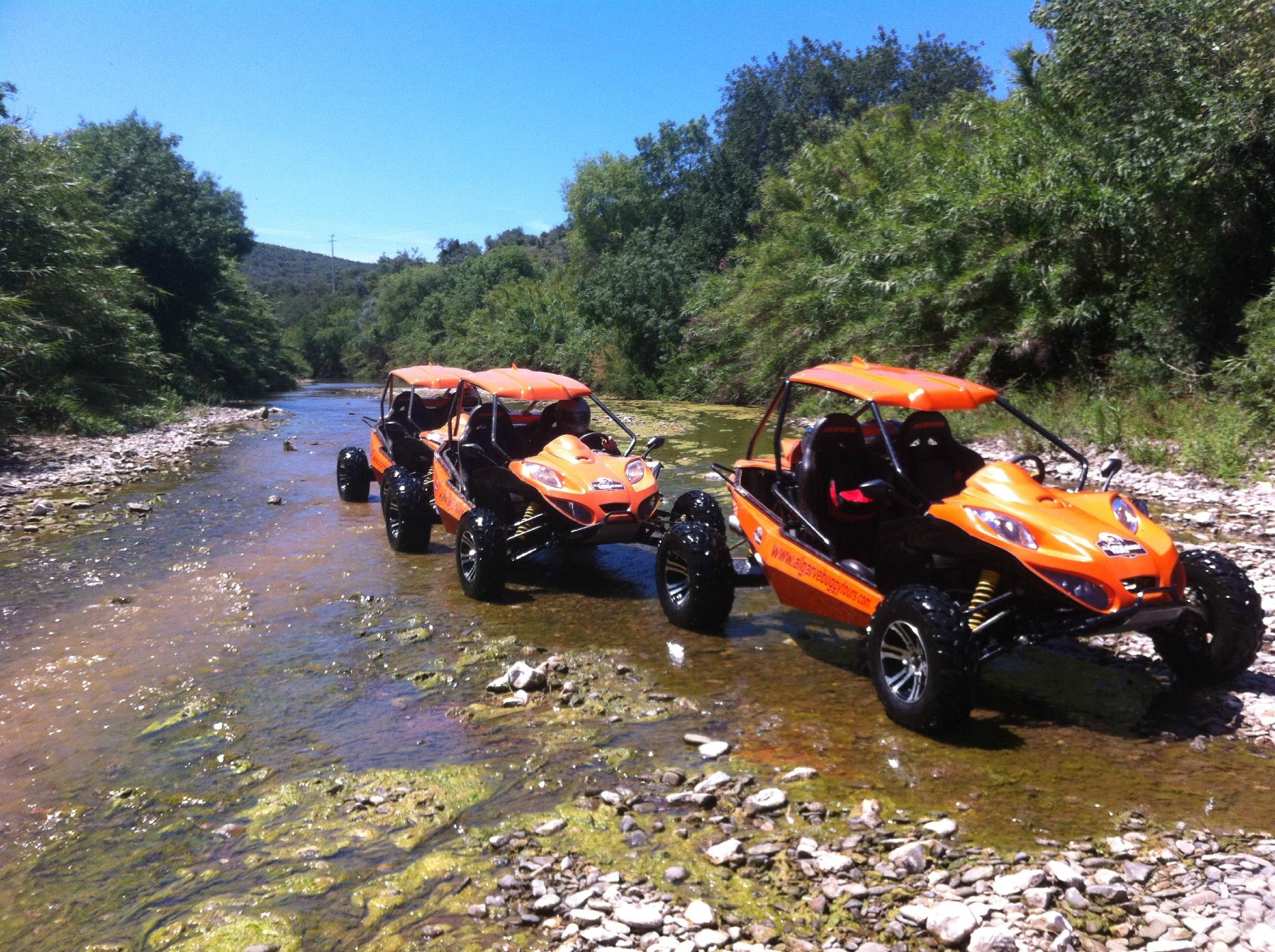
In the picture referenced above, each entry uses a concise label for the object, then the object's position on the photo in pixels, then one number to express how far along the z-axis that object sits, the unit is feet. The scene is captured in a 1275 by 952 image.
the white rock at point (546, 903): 11.67
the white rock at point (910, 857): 12.17
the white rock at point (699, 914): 11.23
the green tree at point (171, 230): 107.55
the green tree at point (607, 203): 171.94
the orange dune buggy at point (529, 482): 25.88
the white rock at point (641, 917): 11.10
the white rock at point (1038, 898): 11.09
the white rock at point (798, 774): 14.98
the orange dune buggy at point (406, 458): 32.45
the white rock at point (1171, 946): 10.18
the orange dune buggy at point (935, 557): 15.52
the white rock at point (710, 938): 10.78
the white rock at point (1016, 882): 11.43
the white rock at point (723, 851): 12.63
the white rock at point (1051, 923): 10.58
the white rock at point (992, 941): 10.35
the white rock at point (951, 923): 10.61
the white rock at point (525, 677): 19.35
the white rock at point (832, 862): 12.26
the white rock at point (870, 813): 13.46
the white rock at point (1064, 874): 11.55
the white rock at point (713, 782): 14.62
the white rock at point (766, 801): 13.96
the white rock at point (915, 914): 11.04
